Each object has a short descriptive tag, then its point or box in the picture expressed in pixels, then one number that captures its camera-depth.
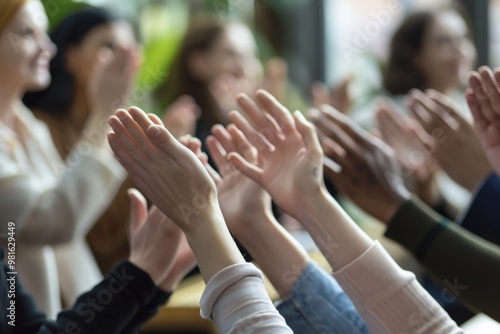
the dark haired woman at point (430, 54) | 4.54
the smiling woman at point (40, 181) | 2.71
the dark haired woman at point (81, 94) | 3.32
